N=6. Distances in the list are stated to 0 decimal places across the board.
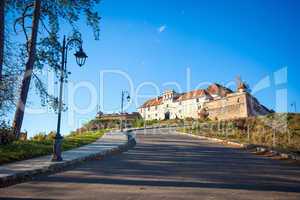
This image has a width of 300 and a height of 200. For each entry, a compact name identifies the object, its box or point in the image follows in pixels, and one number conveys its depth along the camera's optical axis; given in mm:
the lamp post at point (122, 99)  30437
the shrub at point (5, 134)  11761
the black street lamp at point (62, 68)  9478
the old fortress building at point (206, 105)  50131
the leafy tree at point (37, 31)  14347
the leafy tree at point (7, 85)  13327
